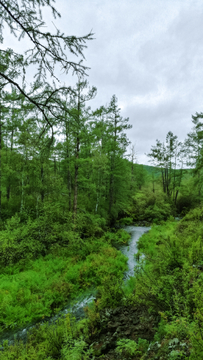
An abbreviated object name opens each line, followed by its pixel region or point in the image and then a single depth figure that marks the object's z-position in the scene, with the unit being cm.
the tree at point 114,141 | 1866
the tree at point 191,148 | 2187
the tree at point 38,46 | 243
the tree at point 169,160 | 2622
